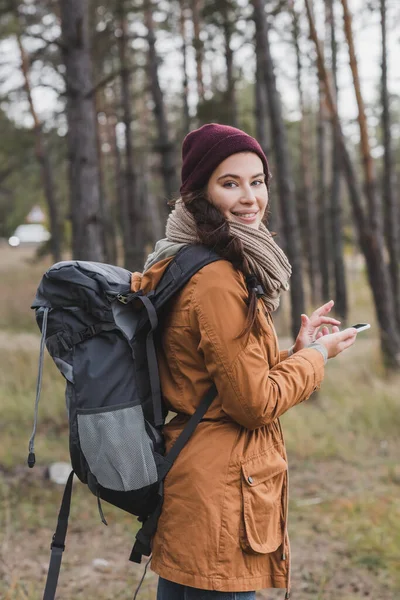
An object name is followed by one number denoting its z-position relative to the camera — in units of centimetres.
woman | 205
